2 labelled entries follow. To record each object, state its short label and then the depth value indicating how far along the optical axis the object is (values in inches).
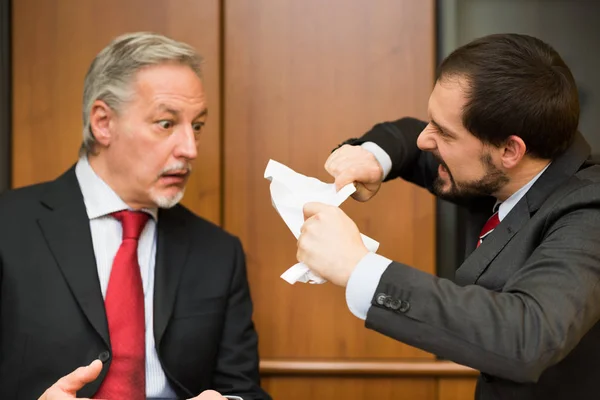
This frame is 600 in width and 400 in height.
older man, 71.7
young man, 58.2
